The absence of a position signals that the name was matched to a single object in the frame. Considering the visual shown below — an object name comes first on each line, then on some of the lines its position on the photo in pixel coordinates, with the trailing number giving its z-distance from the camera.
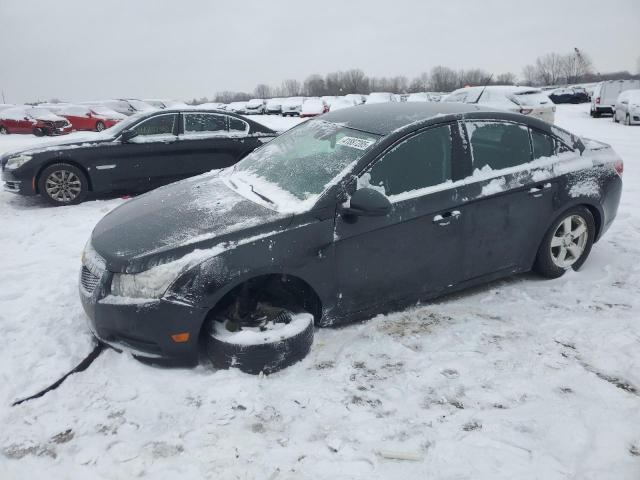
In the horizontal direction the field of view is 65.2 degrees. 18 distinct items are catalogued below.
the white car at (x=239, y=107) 41.90
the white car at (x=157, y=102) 29.88
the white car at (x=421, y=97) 30.62
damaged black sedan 3.07
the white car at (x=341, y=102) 28.88
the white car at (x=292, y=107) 37.19
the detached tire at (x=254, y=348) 3.08
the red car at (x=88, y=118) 23.22
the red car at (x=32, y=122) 21.12
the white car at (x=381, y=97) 27.50
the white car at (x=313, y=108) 24.16
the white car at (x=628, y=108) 17.97
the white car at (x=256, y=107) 41.53
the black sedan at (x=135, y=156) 7.50
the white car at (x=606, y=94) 22.39
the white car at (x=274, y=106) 39.69
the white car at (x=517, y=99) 13.88
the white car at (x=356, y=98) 32.56
